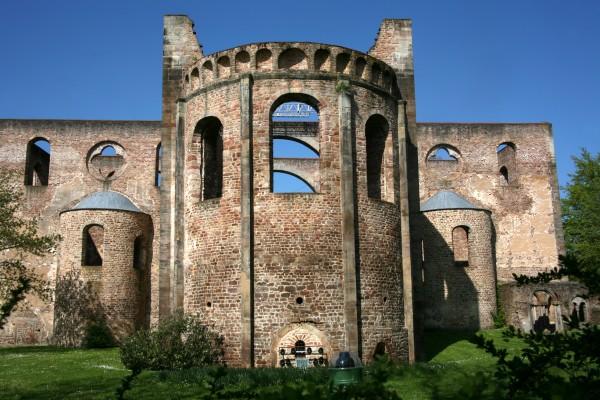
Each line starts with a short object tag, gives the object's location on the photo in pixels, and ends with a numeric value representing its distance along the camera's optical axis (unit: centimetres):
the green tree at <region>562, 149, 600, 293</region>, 2702
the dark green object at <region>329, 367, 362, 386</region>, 852
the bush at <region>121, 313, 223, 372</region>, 1452
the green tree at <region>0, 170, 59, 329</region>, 2056
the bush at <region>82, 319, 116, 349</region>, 2297
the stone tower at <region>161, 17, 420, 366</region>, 1523
